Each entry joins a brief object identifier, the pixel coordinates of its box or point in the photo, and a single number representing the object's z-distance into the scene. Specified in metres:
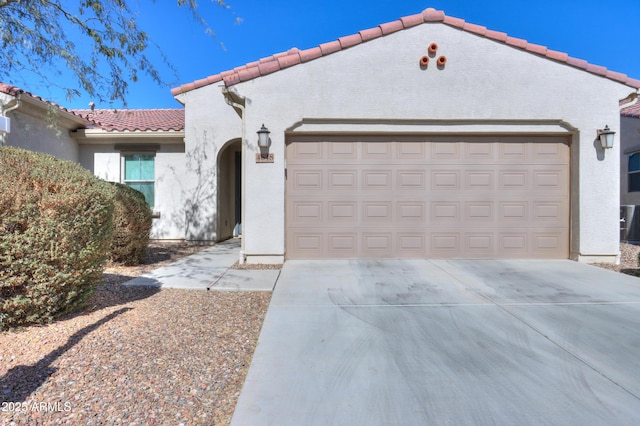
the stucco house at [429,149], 7.01
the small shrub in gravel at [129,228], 6.73
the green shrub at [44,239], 3.36
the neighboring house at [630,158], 13.91
